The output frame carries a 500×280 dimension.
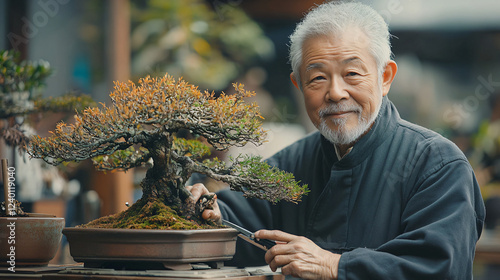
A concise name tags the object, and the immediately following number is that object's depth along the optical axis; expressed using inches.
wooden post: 158.6
